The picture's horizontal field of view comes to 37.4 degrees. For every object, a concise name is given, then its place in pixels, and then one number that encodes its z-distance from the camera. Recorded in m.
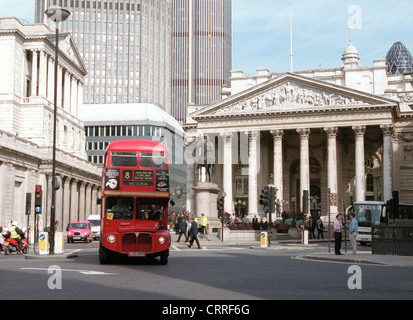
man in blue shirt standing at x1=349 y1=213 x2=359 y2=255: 29.08
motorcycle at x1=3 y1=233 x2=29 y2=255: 32.47
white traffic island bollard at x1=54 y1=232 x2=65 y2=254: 28.89
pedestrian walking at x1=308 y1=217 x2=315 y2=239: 54.00
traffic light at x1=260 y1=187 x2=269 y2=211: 36.16
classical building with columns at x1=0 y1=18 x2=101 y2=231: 59.38
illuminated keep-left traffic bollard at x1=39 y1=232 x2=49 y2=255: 28.09
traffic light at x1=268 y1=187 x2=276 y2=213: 36.00
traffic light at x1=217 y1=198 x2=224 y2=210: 46.28
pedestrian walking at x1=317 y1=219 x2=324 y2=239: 53.73
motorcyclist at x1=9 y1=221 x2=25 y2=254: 32.76
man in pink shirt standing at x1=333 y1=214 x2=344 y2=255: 28.44
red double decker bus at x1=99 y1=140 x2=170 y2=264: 21.86
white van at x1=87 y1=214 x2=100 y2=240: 60.52
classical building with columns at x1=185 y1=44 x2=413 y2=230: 69.56
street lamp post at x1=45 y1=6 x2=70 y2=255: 27.11
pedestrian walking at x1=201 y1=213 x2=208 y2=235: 46.34
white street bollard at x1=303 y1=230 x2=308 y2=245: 40.34
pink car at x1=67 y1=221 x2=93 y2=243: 52.69
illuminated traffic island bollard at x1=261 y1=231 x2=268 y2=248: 37.22
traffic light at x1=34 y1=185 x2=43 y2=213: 29.95
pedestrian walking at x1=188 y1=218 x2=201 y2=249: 35.47
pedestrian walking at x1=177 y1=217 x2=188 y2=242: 43.05
